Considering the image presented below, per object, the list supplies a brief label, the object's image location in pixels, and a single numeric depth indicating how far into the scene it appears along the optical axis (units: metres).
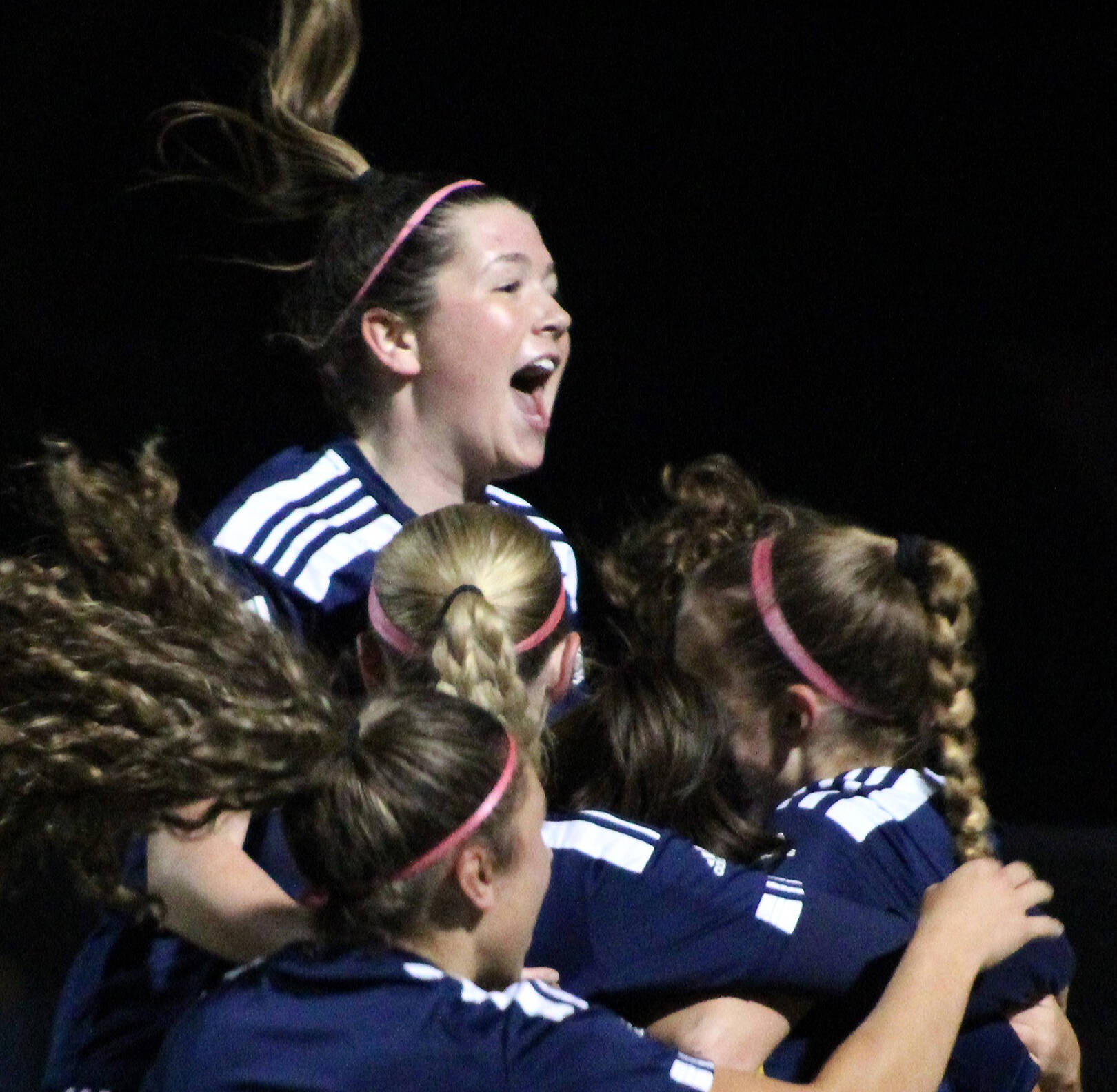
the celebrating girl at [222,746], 9.42
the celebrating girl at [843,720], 9.53
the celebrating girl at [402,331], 9.83
